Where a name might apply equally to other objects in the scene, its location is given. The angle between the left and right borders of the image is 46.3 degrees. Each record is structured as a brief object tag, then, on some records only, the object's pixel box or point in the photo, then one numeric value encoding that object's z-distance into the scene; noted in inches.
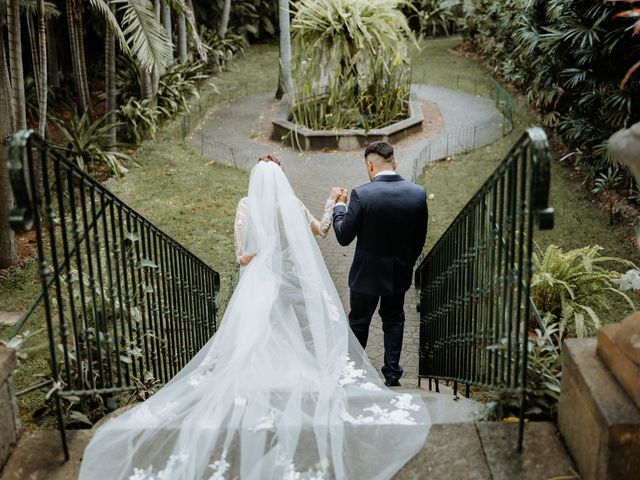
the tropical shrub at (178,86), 606.9
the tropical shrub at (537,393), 131.0
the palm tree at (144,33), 386.9
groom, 195.5
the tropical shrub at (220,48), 789.2
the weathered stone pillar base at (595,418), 102.7
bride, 119.3
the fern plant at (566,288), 226.2
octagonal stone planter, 526.0
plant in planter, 525.3
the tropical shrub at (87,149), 476.1
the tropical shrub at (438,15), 938.7
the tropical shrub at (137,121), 546.3
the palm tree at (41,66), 350.9
